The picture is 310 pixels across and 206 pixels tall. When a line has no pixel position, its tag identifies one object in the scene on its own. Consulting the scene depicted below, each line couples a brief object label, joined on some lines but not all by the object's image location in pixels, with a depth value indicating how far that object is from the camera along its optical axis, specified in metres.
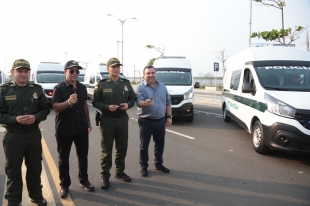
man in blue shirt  4.55
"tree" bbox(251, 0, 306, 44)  18.62
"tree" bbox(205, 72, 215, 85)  57.83
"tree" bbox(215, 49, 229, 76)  40.15
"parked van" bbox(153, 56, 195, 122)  9.30
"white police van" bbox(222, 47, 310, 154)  4.94
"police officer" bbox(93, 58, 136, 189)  4.09
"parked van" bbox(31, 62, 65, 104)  15.72
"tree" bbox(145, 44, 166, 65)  38.36
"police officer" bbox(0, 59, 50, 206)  3.21
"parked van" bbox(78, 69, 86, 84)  24.49
